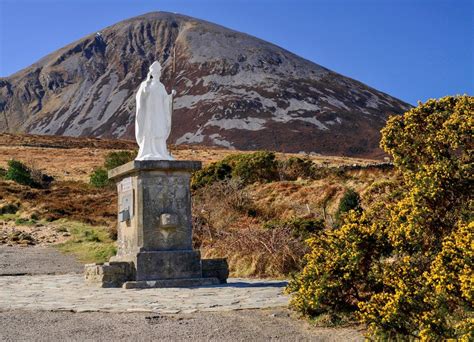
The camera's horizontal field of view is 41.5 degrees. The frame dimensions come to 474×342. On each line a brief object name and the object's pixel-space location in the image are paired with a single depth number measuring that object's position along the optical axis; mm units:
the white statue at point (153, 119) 11773
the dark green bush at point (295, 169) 30938
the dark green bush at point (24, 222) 28469
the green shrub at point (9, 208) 31781
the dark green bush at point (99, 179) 40147
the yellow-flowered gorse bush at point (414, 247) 5434
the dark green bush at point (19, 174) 40812
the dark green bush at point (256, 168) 30422
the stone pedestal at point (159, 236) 11062
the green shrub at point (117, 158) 43003
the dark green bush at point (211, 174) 29469
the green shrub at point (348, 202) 19011
